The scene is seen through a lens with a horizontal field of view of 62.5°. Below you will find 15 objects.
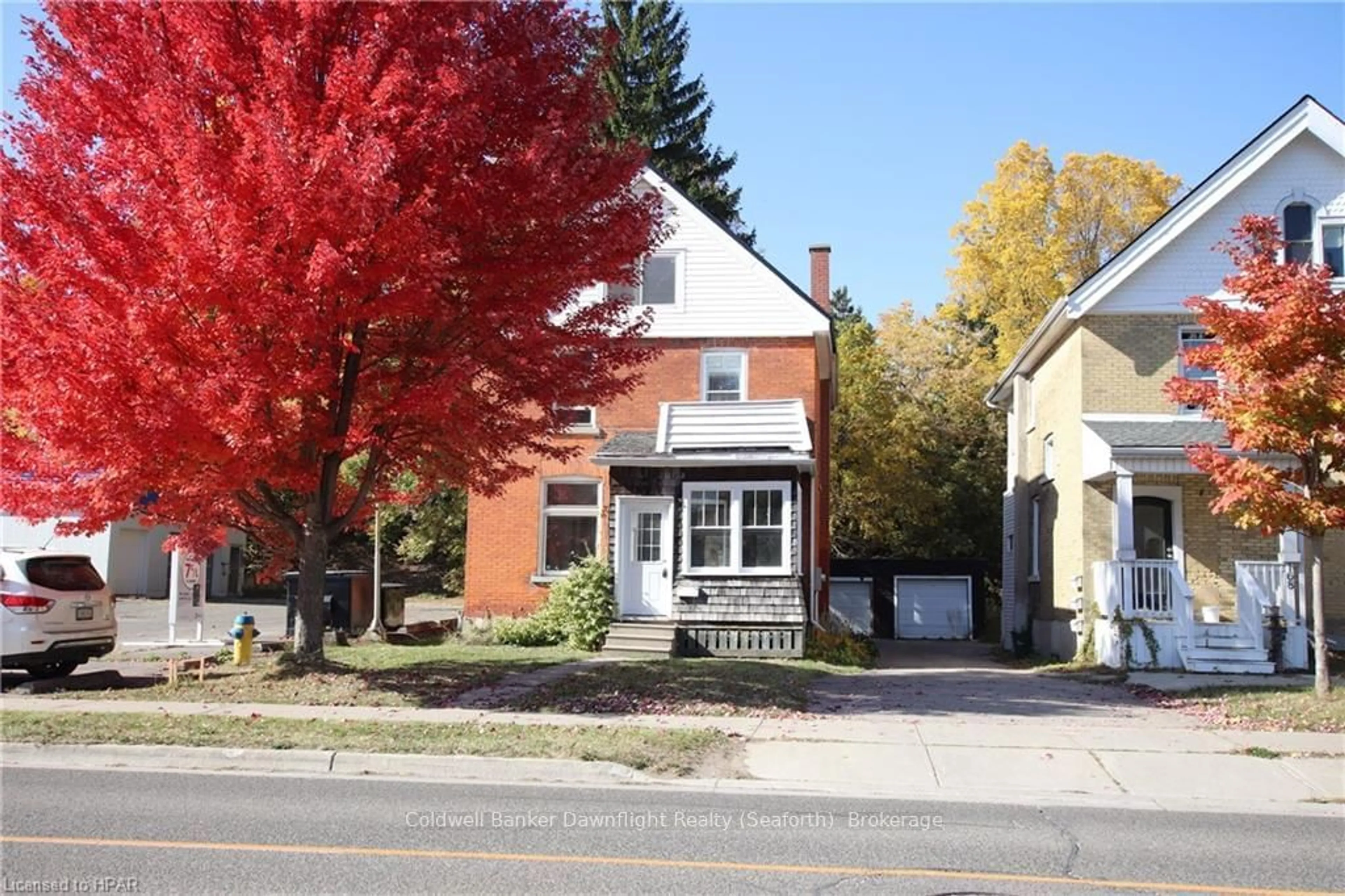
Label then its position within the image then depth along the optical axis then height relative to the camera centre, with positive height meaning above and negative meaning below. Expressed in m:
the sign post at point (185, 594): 19.64 -0.97
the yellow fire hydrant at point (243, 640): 15.47 -1.37
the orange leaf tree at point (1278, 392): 12.64 +1.86
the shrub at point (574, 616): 19.31 -1.24
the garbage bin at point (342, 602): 20.52 -1.10
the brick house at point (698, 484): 19.23 +1.16
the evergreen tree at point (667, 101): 44.97 +18.30
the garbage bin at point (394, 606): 22.00 -1.25
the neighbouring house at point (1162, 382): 18.42 +2.98
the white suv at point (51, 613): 13.61 -0.91
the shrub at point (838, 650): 18.86 -1.77
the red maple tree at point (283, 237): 11.07 +3.21
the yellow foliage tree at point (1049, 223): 38.00 +11.40
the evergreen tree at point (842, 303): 70.69 +15.89
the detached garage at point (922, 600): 30.91 -1.41
